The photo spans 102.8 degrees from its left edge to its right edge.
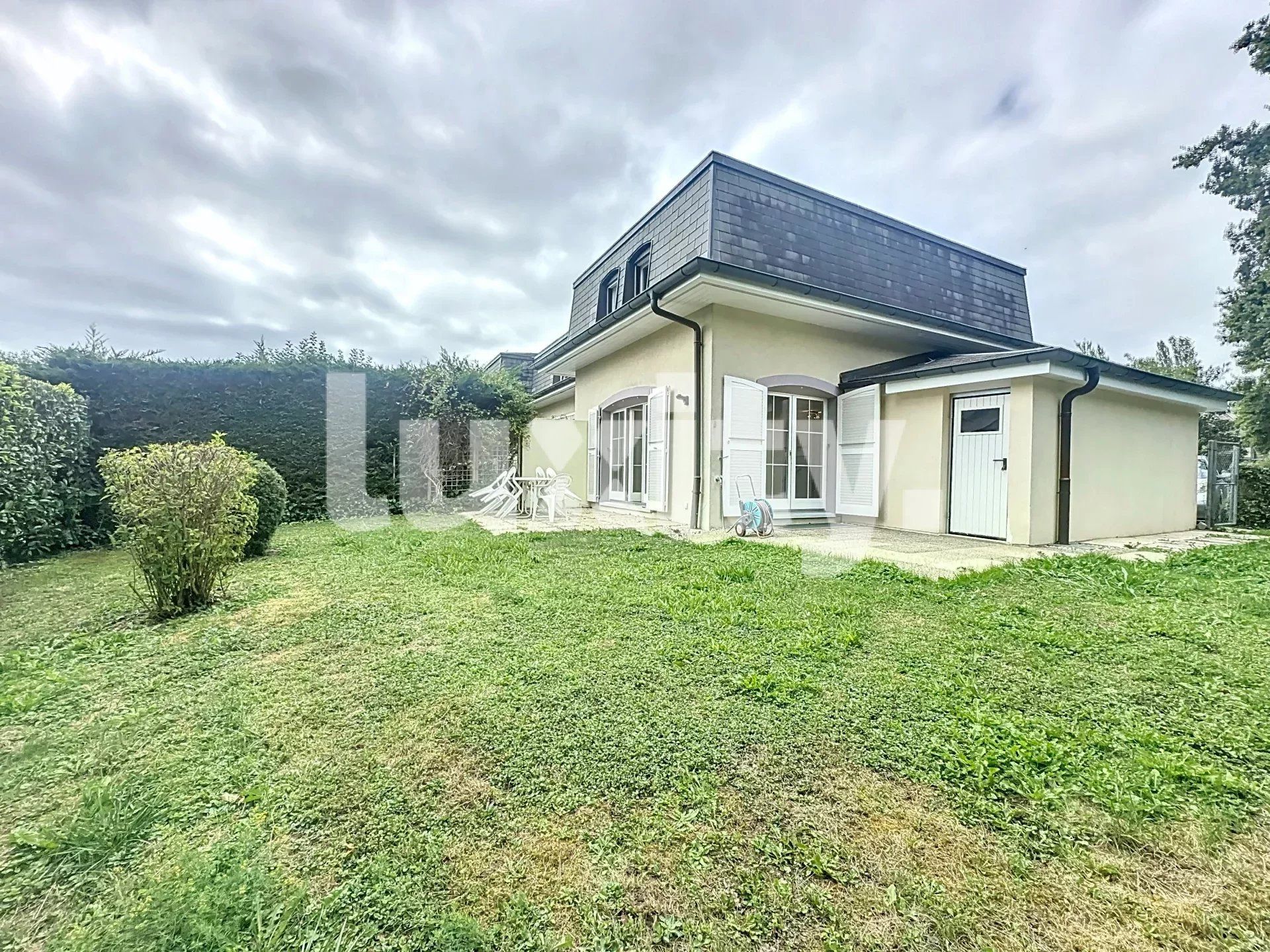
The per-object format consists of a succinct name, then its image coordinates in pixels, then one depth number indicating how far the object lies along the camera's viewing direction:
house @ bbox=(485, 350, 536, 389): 19.47
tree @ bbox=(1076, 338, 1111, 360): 25.16
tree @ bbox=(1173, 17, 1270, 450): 10.36
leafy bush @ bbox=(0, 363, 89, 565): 5.23
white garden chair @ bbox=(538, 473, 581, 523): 9.09
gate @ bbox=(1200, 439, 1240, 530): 10.08
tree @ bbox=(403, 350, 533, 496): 10.20
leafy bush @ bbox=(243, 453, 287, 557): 5.91
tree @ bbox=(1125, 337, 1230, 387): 28.72
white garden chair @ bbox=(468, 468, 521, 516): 10.10
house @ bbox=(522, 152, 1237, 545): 6.85
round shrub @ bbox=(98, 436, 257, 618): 3.60
